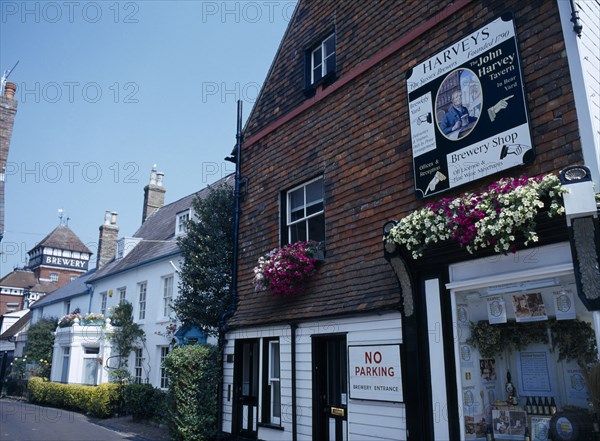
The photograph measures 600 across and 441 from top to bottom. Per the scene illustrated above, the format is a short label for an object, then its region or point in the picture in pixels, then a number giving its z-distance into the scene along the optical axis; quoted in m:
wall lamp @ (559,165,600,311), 5.26
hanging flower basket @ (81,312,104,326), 21.86
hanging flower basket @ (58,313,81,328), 23.06
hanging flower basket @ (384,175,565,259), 5.65
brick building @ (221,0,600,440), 6.31
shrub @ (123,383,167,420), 16.52
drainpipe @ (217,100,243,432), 11.48
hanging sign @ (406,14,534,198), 6.68
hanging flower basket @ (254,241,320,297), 9.53
